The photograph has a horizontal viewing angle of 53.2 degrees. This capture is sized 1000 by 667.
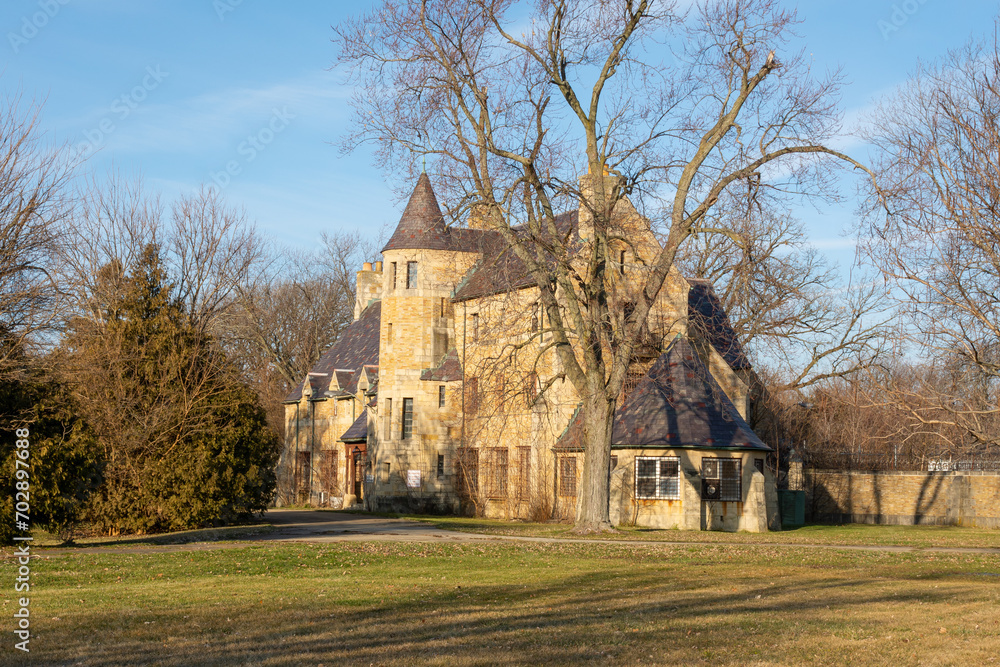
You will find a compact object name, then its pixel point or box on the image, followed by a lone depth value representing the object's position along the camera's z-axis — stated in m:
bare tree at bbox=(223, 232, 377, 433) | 60.94
